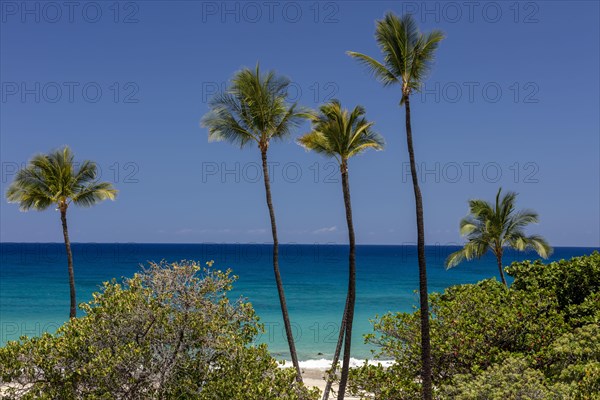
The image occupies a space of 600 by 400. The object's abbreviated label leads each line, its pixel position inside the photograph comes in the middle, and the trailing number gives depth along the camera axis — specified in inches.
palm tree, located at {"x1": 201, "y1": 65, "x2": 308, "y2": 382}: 892.0
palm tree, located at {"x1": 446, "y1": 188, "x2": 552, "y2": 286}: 1497.3
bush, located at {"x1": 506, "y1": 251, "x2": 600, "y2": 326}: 850.8
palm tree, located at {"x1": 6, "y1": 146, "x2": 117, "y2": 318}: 1192.2
